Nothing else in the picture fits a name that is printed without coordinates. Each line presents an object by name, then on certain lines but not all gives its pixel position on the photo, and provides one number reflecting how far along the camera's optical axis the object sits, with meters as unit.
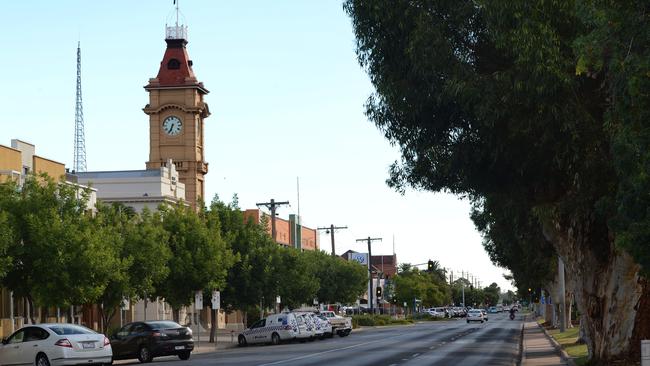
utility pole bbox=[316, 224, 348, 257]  92.21
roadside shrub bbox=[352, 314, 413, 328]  91.21
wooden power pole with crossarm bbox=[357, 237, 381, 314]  100.47
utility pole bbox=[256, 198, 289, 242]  71.30
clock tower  89.94
